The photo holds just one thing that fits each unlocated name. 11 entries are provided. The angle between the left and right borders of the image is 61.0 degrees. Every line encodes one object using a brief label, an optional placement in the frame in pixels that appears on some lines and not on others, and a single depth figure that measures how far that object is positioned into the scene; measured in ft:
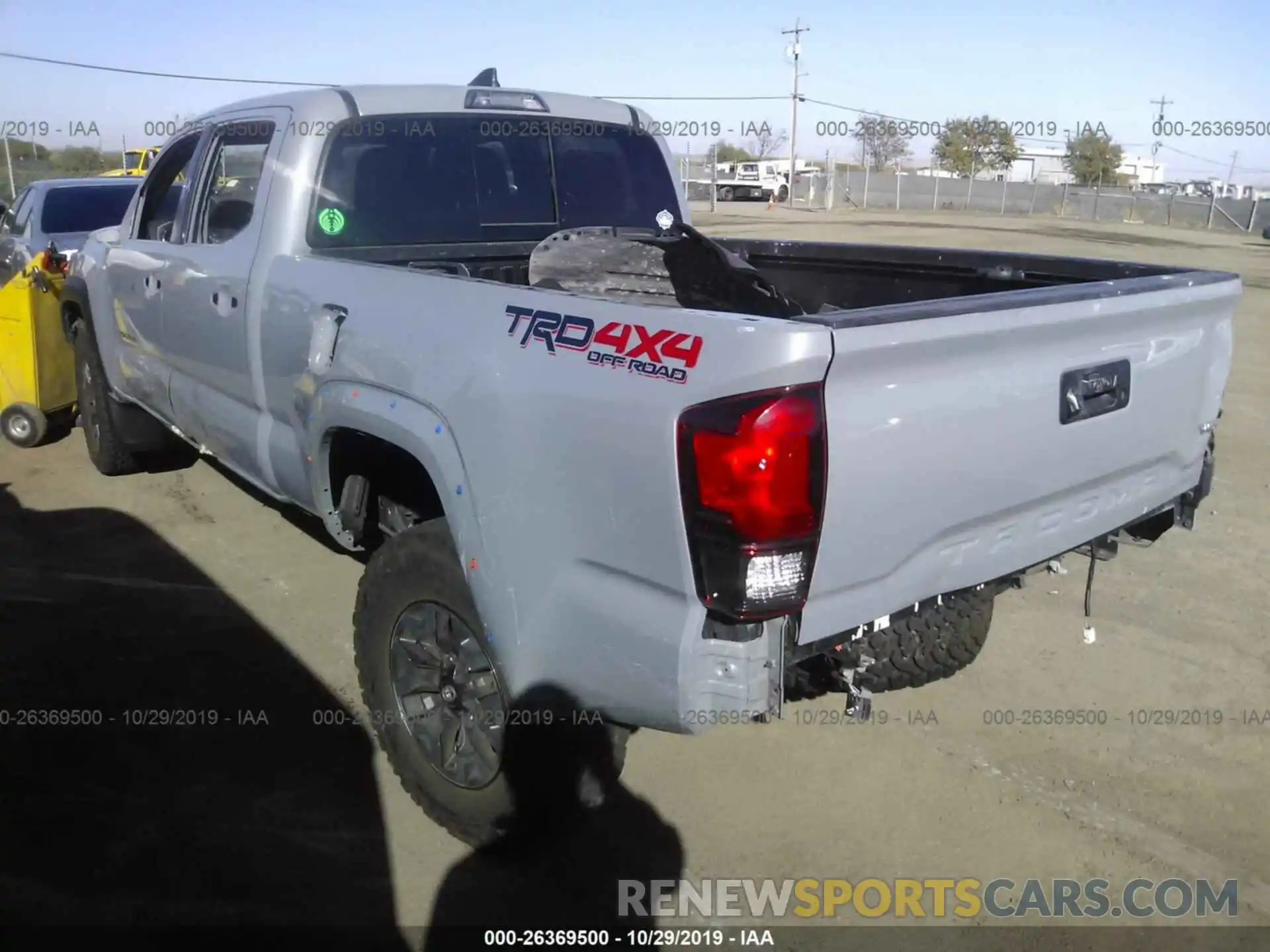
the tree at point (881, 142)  262.06
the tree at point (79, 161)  125.80
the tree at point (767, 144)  274.36
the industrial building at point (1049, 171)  246.47
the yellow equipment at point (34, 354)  22.74
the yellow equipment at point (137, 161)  77.05
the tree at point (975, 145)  232.73
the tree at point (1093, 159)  223.92
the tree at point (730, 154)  294.89
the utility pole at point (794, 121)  179.73
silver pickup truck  7.45
